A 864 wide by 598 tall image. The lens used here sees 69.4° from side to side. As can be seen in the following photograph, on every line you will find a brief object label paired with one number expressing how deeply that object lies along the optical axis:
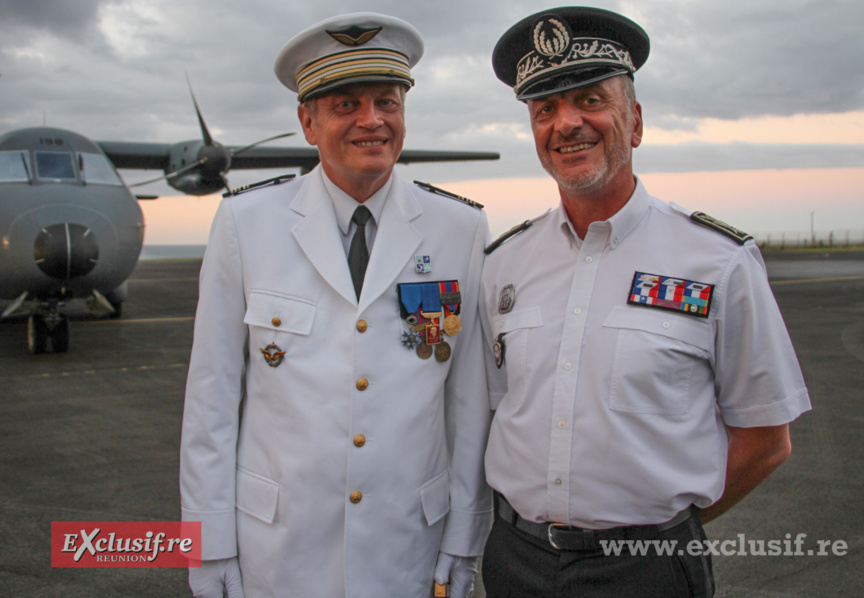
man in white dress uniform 1.96
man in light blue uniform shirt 1.71
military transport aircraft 7.95
